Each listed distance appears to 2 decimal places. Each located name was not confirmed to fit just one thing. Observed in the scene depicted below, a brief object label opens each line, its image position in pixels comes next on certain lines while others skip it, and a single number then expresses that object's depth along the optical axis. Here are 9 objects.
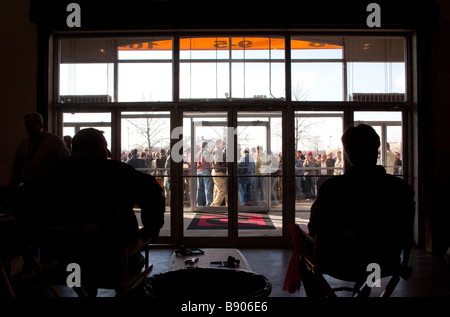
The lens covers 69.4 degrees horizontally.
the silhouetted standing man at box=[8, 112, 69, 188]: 3.53
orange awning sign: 5.40
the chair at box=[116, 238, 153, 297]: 1.77
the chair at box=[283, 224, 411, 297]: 1.92
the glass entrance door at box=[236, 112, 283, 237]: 5.38
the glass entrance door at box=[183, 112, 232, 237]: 5.35
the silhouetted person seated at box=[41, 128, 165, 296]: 1.71
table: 2.46
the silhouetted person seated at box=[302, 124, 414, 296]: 1.84
